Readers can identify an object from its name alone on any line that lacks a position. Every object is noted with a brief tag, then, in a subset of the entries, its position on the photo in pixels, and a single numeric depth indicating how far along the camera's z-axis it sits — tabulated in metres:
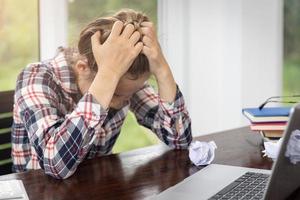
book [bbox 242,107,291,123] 1.62
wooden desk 1.18
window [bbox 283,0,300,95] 2.76
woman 1.37
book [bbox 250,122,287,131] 1.61
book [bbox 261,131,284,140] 1.62
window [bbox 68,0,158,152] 2.69
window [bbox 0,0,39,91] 2.50
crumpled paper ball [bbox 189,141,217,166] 1.42
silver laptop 0.87
